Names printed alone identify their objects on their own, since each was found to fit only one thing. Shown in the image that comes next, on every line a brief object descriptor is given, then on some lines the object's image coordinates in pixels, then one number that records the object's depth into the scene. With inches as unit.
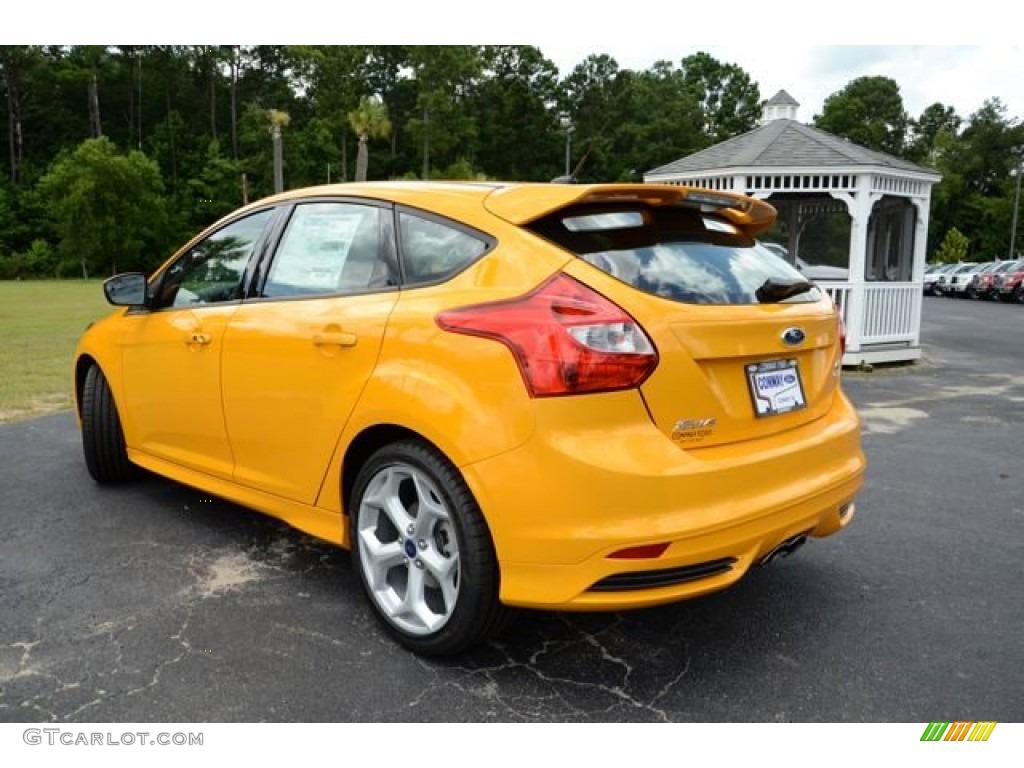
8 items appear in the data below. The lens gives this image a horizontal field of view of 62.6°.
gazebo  497.4
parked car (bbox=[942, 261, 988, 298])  1464.1
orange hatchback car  99.7
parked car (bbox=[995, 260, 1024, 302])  1300.4
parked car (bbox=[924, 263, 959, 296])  1574.8
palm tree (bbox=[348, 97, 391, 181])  1987.0
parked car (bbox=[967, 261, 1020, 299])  1362.0
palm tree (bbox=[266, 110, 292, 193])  1748.3
